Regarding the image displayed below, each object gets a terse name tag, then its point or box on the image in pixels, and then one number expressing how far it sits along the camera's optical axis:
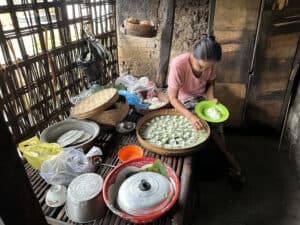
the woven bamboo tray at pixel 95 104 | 1.71
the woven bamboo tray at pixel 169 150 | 1.53
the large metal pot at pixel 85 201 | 1.09
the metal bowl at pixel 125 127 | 1.91
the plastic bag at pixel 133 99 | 2.24
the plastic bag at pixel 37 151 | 1.39
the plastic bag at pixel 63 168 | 1.32
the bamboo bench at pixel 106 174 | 1.13
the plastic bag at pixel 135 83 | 2.58
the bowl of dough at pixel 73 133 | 1.60
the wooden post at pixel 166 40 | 2.58
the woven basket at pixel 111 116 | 1.80
